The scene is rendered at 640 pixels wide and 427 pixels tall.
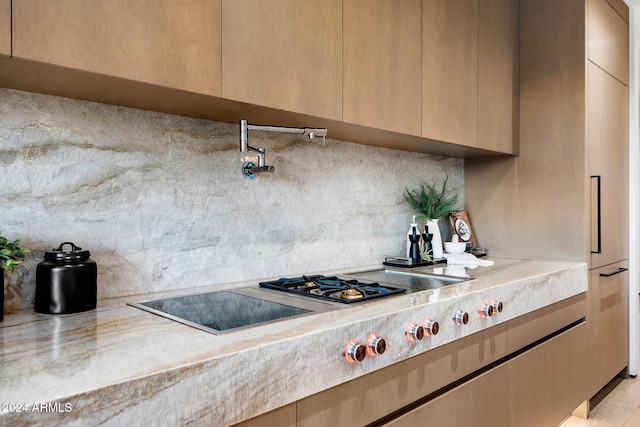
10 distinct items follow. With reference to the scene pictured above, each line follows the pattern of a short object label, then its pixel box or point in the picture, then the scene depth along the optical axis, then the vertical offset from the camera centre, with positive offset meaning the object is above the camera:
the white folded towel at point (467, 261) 2.34 -0.25
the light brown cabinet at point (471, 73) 2.04 +0.69
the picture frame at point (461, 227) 2.75 -0.09
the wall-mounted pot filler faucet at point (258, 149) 1.58 +0.24
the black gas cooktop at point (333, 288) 1.46 -0.26
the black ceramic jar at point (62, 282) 1.18 -0.18
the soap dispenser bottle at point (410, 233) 2.34 -0.10
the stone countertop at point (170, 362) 0.74 -0.28
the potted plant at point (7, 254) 1.10 -0.11
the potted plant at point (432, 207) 2.48 +0.03
